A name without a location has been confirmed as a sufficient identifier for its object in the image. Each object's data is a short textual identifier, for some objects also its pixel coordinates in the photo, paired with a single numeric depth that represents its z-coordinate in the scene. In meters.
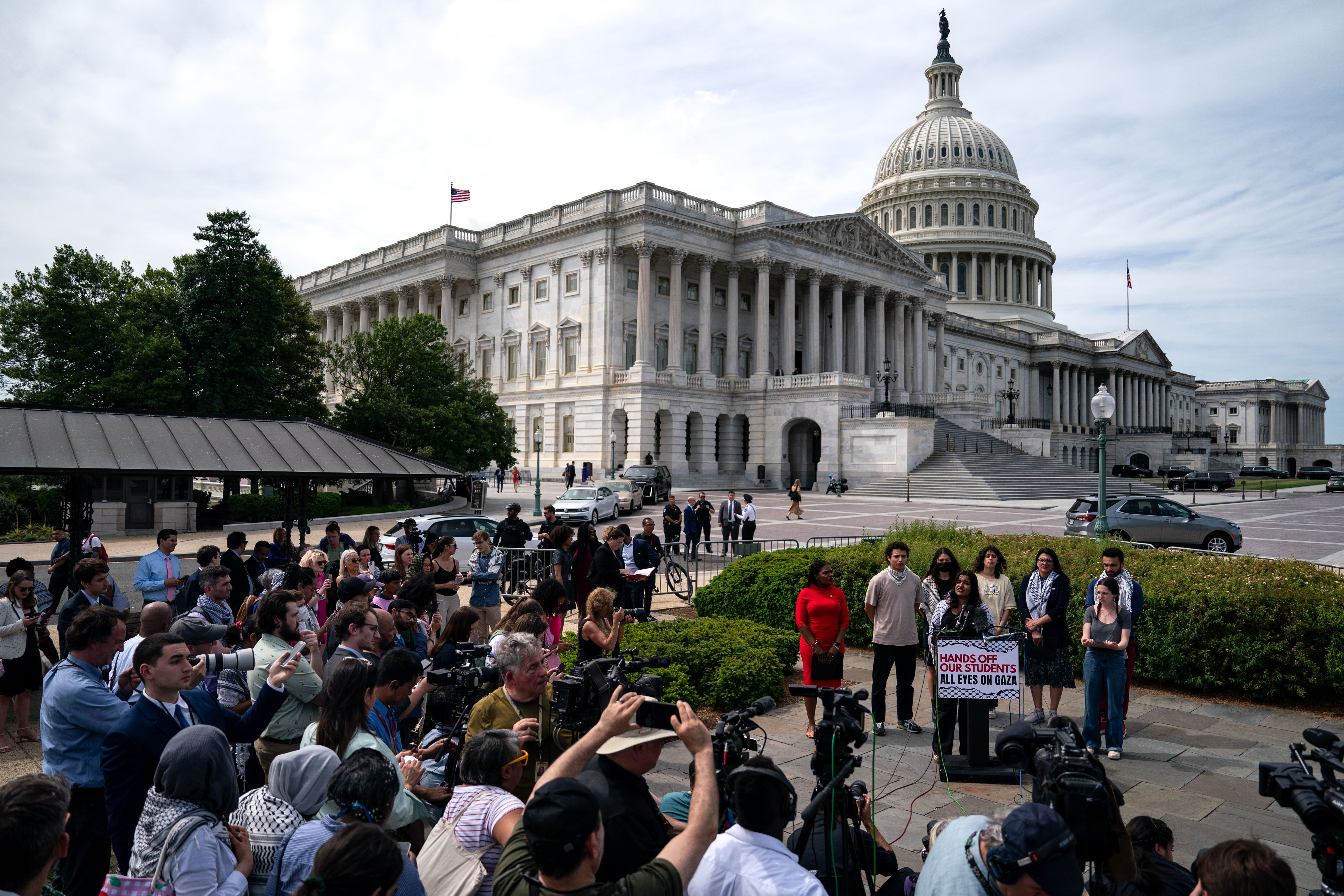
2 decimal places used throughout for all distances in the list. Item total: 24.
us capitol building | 54.22
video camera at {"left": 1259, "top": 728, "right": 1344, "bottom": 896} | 3.19
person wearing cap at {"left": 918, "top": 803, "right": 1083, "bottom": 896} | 3.05
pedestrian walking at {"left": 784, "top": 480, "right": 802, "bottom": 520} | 34.31
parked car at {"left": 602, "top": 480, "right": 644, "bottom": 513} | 37.62
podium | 7.41
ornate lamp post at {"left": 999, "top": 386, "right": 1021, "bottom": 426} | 67.12
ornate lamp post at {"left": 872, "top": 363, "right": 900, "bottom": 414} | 52.28
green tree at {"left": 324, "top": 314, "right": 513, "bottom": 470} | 38.47
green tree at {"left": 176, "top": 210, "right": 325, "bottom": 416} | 37.69
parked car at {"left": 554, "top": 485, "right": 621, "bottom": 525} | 31.64
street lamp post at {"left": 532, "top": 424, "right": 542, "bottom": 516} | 36.91
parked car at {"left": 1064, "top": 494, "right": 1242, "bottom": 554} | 24.02
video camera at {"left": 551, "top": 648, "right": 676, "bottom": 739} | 4.47
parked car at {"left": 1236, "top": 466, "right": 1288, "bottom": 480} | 84.19
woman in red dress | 8.38
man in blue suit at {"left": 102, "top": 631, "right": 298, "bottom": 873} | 4.08
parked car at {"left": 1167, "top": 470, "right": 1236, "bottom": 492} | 60.19
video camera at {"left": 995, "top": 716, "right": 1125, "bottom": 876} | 3.59
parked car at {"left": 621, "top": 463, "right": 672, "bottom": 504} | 42.44
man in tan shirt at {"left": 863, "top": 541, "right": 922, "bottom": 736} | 8.60
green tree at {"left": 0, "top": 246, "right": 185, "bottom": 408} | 35.88
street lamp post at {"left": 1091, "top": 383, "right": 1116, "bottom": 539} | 17.55
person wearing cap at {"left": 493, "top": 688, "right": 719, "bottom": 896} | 2.91
